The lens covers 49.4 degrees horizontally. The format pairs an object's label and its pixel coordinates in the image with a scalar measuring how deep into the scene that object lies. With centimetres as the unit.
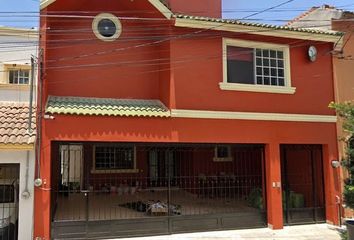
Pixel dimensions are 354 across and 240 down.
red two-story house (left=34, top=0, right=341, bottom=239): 1127
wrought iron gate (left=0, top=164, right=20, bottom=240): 1049
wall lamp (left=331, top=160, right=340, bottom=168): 1338
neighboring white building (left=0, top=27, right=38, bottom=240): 990
